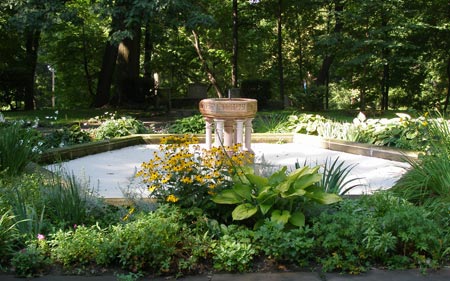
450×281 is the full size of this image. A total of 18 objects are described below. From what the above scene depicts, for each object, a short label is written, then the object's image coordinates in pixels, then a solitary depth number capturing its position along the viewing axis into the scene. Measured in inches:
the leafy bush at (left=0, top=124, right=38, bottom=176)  241.0
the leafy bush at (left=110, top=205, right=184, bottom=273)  147.7
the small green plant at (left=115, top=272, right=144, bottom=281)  140.6
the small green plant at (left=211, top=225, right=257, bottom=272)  148.0
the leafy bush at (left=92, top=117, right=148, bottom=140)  449.7
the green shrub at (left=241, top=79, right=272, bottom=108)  882.1
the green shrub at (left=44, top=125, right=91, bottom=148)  393.2
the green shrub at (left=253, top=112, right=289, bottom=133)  484.9
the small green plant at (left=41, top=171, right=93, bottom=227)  175.3
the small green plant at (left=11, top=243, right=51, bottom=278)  146.7
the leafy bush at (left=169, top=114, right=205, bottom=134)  490.6
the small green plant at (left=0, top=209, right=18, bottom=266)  154.6
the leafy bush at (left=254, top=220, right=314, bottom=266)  149.9
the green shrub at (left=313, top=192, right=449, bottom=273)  149.7
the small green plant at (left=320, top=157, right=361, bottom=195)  197.2
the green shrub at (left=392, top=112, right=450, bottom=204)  196.7
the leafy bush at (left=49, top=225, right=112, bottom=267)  150.2
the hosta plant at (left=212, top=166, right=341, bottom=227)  164.6
